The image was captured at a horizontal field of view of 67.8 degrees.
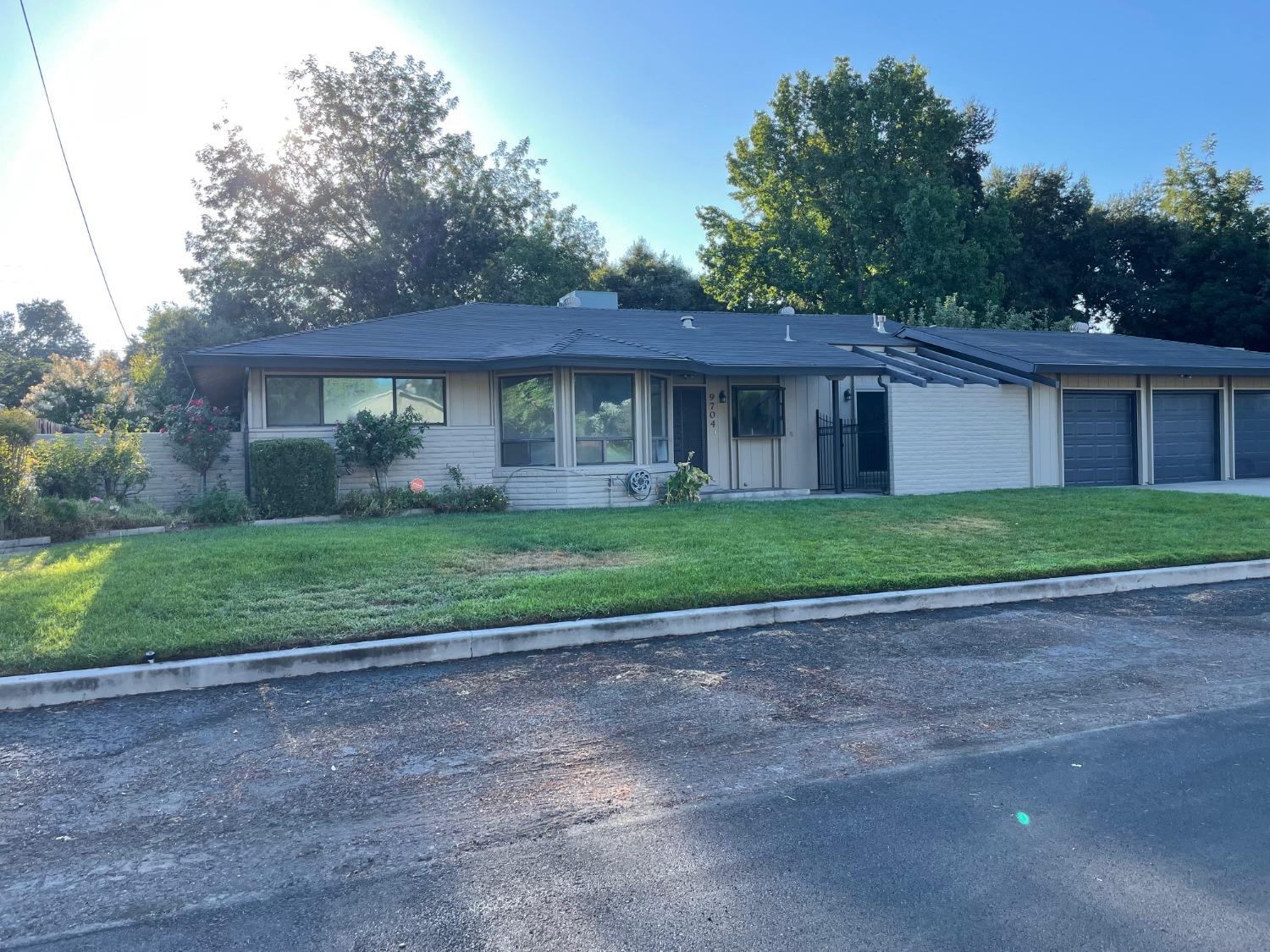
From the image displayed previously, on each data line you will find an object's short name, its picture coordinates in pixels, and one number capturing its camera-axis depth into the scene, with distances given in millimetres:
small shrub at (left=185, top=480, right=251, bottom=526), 12898
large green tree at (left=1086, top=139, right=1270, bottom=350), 34562
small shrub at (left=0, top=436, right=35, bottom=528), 11219
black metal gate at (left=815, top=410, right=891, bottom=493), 17906
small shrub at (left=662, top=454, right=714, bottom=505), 15250
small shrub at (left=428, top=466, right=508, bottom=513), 14641
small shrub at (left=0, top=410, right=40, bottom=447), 12391
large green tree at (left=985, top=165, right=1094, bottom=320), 38062
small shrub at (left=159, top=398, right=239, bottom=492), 14266
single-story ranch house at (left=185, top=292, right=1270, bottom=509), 15180
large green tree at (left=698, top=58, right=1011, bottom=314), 33281
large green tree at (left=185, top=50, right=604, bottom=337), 33188
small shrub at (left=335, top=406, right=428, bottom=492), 14500
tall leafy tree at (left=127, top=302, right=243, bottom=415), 29969
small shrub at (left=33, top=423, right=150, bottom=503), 13211
